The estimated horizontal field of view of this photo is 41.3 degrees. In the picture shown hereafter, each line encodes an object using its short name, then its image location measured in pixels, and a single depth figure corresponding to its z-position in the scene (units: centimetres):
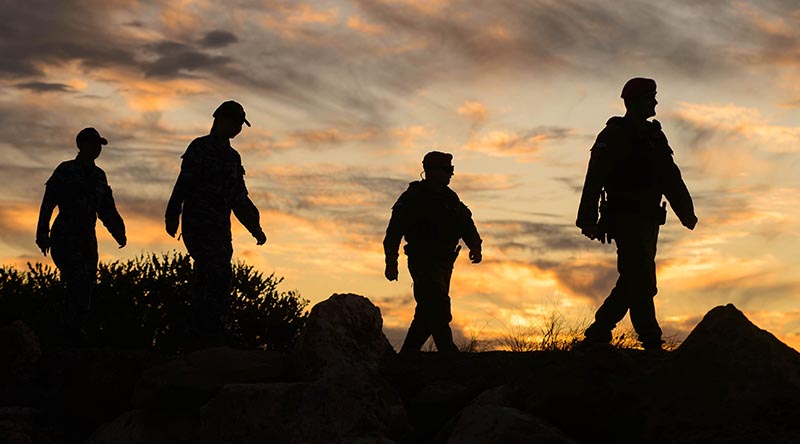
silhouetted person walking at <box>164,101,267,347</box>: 1089
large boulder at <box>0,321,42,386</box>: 1156
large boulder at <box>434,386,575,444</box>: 686
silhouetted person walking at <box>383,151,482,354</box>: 1161
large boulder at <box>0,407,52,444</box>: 968
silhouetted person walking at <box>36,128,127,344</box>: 1288
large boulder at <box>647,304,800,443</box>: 678
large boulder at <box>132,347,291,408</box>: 886
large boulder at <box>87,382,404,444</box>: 811
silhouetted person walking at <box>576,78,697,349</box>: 942
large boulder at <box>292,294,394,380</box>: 869
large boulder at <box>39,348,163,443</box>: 1014
